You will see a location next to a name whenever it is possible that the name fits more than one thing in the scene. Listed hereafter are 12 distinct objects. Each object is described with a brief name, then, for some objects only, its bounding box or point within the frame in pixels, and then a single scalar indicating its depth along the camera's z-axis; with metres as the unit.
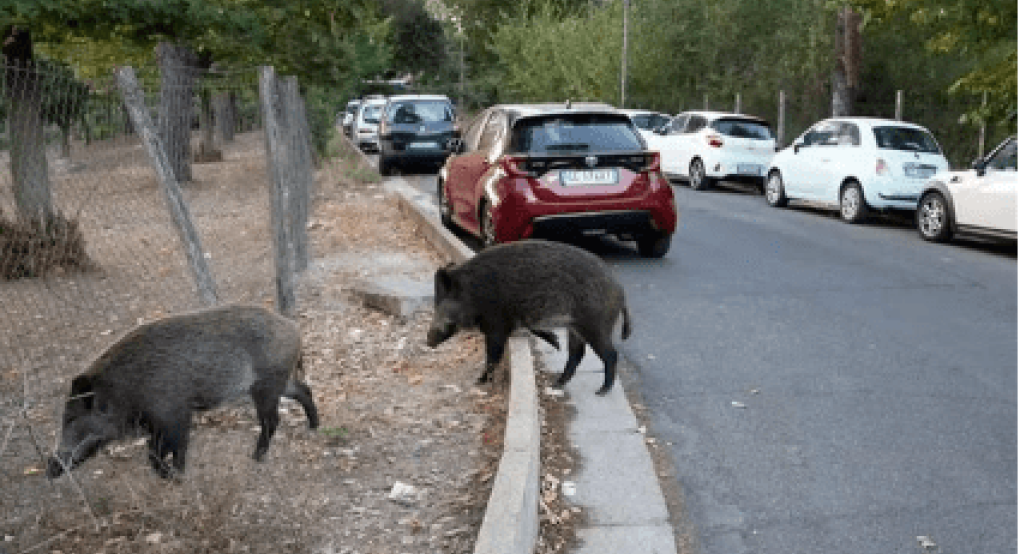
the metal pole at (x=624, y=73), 32.50
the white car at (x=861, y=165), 15.19
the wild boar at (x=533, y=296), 6.16
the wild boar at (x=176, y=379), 4.37
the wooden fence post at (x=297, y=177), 9.98
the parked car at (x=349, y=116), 46.38
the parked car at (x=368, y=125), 33.62
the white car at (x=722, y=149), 20.33
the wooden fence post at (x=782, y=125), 25.97
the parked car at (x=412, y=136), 23.28
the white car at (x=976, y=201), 12.37
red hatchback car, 10.55
